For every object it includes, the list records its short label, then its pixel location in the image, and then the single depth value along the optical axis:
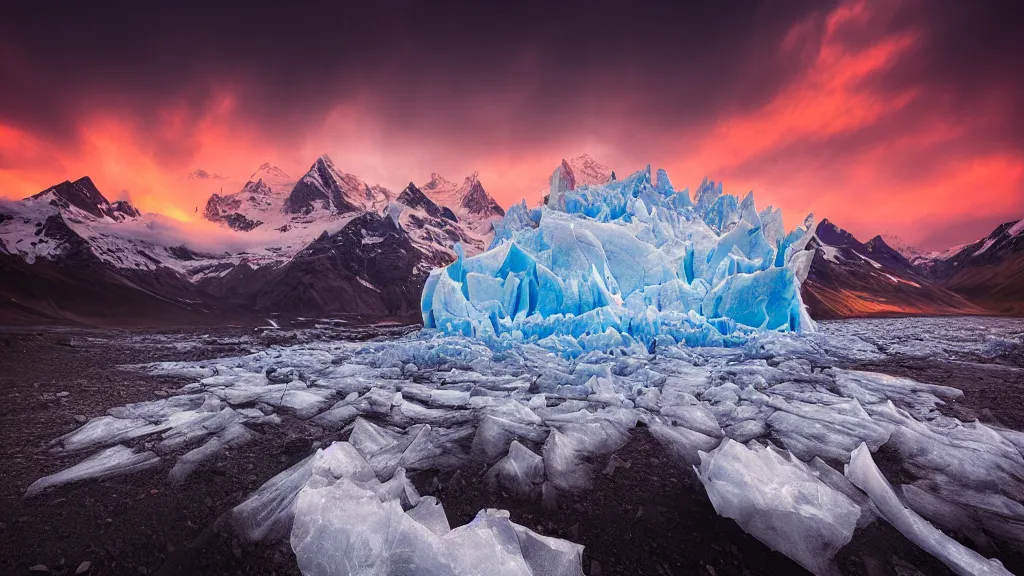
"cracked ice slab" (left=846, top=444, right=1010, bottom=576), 2.19
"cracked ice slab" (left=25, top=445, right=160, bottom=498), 3.18
